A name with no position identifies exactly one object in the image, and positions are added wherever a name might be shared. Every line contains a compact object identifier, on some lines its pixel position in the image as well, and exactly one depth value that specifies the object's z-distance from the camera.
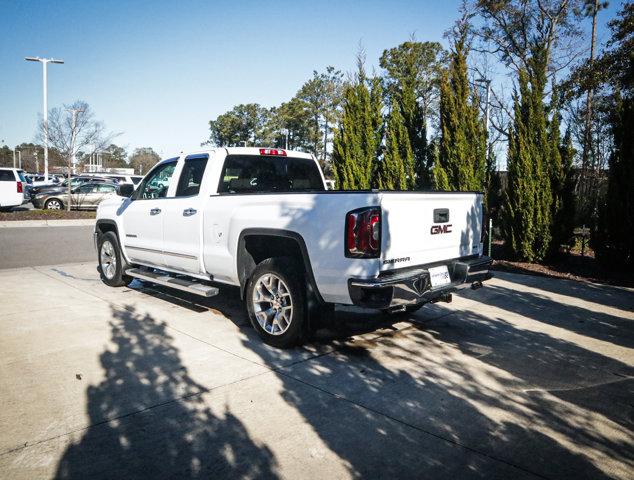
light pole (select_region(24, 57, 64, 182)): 30.84
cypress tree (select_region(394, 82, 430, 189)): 12.62
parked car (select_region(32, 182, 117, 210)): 23.22
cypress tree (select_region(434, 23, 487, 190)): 11.35
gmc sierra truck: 3.91
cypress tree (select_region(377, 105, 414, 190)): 12.54
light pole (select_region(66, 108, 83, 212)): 23.58
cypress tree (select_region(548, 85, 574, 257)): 9.93
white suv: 20.50
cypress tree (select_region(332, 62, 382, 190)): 13.31
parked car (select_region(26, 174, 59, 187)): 43.82
